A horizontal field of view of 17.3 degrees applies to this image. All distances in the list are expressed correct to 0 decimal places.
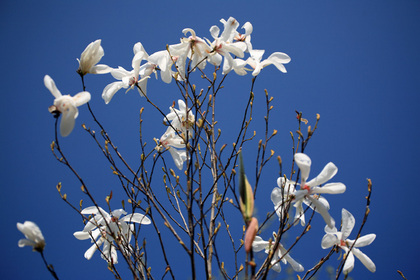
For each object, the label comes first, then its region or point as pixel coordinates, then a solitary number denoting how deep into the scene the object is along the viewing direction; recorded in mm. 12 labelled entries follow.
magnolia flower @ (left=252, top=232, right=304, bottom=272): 2097
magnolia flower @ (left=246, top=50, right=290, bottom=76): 2119
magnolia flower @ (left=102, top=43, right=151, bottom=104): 2087
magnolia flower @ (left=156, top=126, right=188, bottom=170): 2159
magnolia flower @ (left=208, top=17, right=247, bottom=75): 2051
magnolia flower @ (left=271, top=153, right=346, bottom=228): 1972
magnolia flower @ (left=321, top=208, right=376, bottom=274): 2064
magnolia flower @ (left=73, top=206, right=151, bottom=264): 2098
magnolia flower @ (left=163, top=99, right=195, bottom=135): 2162
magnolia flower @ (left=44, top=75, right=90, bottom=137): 1932
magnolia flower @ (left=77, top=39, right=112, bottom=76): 2019
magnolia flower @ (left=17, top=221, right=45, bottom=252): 1894
